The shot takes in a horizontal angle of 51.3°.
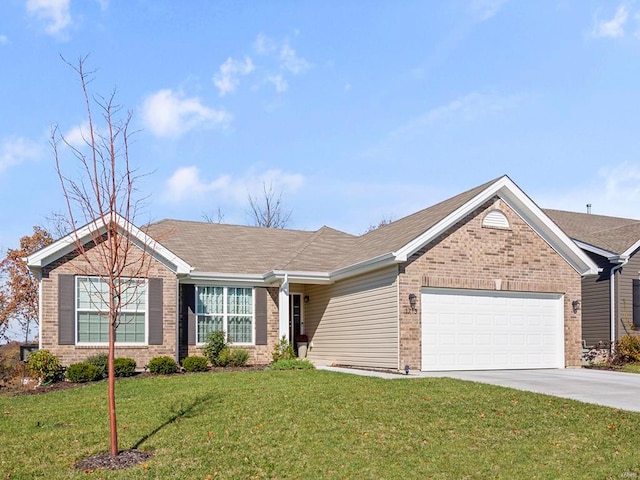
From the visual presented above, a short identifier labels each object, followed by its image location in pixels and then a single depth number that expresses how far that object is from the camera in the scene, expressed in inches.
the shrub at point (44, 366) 635.5
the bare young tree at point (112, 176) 322.3
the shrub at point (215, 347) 741.9
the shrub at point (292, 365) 666.8
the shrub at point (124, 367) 643.5
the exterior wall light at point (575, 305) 747.4
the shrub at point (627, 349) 821.9
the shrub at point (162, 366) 665.6
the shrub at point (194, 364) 690.2
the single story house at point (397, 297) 666.8
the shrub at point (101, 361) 648.4
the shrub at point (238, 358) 736.3
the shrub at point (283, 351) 737.6
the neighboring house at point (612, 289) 869.2
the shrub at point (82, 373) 624.7
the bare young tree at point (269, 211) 1754.4
